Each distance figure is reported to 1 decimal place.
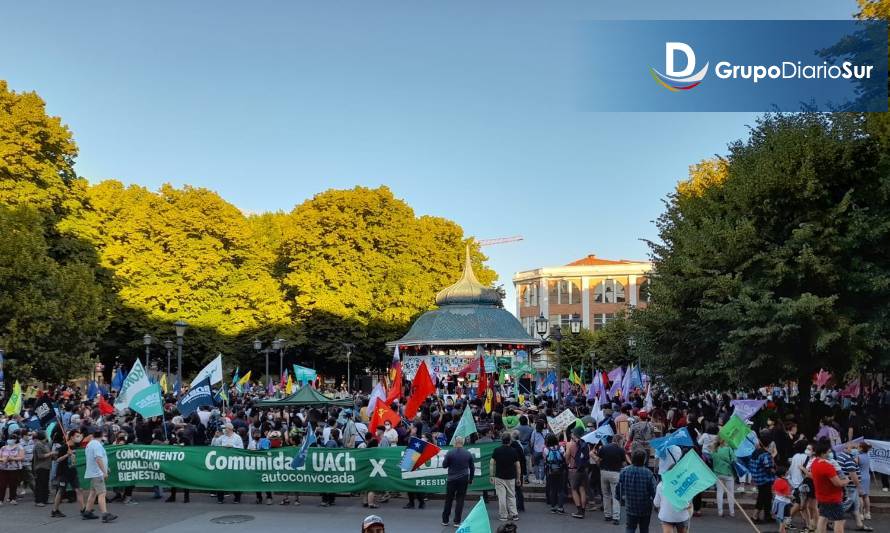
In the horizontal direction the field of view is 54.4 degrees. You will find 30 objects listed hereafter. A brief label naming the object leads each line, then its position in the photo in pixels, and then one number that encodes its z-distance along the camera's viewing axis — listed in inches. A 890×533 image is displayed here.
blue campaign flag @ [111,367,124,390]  1399.2
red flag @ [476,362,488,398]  1139.9
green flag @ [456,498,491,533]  289.1
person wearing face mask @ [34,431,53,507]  698.8
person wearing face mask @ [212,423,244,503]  732.7
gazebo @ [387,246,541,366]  1887.3
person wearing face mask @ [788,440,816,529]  563.8
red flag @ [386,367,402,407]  869.4
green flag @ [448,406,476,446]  703.1
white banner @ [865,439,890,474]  647.1
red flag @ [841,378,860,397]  1114.7
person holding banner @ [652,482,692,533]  462.6
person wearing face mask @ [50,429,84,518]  674.3
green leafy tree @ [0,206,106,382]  1312.7
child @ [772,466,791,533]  565.6
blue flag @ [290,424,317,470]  706.6
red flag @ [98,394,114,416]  941.5
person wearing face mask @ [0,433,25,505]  699.4
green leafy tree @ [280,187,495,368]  2313.0
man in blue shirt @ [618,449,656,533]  484.1
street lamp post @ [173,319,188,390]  1259.2
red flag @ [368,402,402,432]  784.3
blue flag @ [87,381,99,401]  1351.7
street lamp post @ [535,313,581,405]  1123.4
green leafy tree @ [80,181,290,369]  2057.1
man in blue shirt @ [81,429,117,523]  636.1
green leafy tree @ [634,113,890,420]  834.8
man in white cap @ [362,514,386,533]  286.4
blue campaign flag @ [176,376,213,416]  816.9
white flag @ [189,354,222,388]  901.8
